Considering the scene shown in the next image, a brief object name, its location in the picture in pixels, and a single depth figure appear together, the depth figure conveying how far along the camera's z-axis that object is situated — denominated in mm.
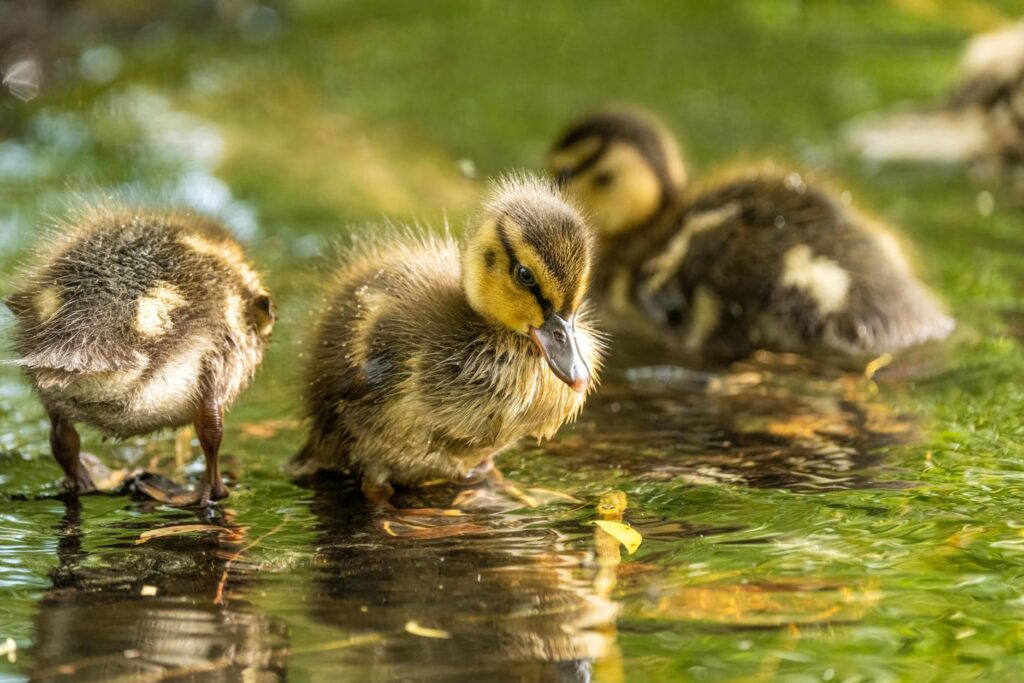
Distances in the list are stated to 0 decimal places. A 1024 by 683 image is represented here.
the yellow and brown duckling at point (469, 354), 6469
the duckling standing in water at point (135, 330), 6211
